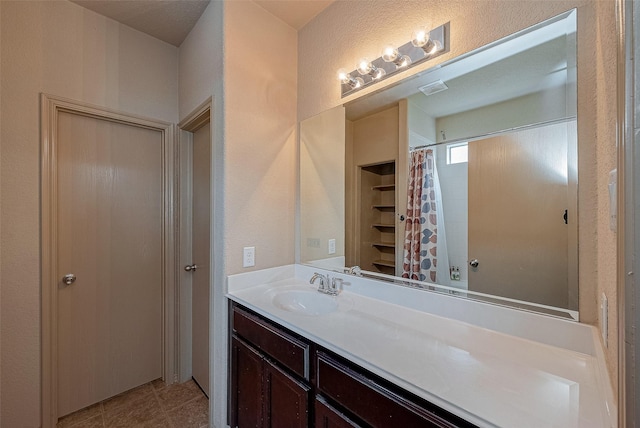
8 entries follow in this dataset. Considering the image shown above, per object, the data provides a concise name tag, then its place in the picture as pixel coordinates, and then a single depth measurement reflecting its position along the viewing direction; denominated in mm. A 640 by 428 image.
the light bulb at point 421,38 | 1217
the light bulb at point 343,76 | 1586
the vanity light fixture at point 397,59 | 1215
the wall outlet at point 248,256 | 1663
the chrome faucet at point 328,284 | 1551
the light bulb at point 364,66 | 1459
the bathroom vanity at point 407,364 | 688
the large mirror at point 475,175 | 947
